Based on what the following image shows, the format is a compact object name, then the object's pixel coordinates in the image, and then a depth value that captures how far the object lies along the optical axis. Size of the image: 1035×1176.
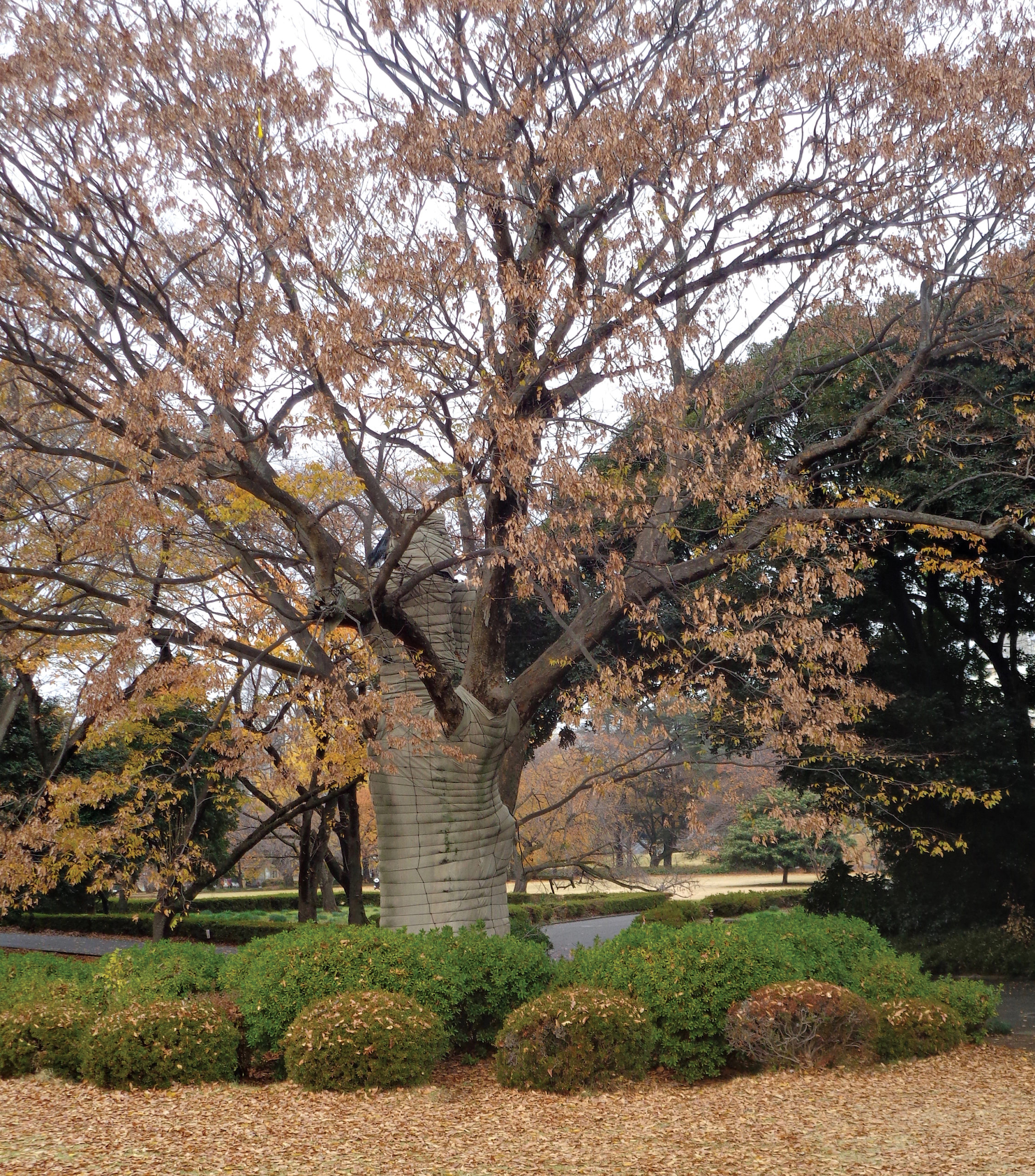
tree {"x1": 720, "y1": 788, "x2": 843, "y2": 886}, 36.03
